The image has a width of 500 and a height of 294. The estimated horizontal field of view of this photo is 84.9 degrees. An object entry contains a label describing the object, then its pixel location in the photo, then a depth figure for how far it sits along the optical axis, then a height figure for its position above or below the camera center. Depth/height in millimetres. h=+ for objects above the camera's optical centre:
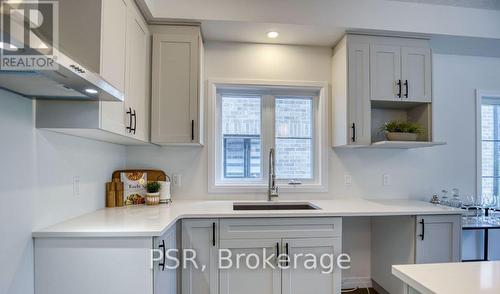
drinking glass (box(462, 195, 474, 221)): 2747 -540
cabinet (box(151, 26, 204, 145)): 2244 +501
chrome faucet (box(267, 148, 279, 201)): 2543 -310
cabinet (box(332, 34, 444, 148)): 2404 +609
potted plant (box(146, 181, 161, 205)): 2285 -388
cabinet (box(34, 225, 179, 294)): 1395 -612
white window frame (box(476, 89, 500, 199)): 2871 +22
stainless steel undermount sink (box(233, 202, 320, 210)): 2504 -537
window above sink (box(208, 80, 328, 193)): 2672 +141
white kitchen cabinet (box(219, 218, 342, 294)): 2010 -748
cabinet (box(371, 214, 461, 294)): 2148 -727
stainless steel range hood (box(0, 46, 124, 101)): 937 +255
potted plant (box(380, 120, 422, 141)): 2400 +157
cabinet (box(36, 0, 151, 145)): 1380 +466
